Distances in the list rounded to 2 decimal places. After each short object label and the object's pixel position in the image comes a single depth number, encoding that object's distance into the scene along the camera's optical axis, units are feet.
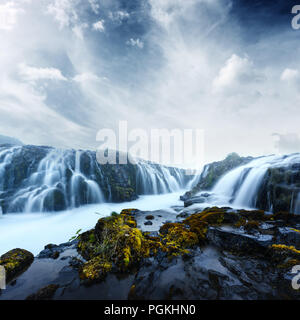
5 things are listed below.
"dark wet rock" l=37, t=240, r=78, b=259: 14.85
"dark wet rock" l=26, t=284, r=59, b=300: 9.04
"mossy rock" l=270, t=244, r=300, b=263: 10.82
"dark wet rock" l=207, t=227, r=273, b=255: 13.01
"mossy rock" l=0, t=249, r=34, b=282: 11.43
